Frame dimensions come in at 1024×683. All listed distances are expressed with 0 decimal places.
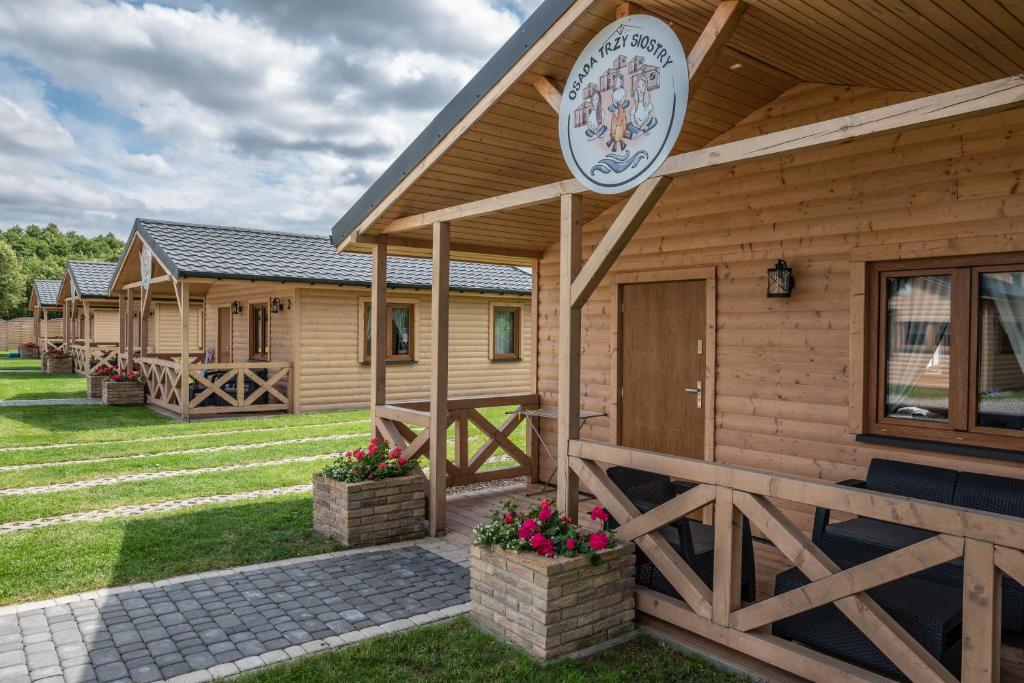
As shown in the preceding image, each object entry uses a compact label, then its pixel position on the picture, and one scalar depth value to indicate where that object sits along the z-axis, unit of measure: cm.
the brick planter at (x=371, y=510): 554
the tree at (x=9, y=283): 4397
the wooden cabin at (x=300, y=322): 1351
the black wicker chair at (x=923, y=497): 359
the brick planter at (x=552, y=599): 360
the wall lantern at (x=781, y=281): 525
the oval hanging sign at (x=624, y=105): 354
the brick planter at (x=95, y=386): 1620
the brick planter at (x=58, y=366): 2397
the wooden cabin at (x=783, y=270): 321
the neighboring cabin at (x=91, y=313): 2132
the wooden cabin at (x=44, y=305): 3064
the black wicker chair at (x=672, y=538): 401
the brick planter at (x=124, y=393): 1502
